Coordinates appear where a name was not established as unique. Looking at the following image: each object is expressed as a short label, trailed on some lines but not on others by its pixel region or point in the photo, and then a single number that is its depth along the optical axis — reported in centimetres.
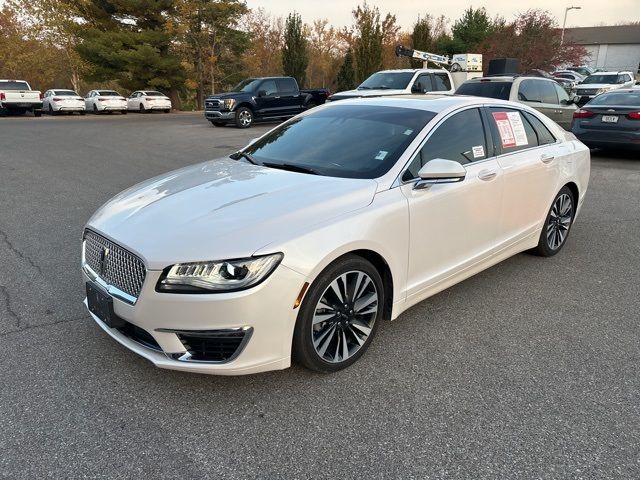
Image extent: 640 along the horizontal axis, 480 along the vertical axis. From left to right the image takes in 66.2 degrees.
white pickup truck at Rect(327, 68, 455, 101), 1373
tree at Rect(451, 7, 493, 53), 3944
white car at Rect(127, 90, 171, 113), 3105
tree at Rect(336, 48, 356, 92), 3347
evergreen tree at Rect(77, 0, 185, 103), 3175
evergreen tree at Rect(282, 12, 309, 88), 3225
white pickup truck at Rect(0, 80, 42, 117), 2731
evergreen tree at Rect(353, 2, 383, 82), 2727
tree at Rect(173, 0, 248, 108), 3281
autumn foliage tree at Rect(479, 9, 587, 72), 3372
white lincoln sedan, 255
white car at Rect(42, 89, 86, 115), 2925
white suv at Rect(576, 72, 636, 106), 2317
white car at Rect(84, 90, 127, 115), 3008
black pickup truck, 1914
